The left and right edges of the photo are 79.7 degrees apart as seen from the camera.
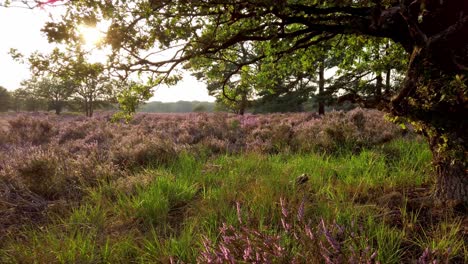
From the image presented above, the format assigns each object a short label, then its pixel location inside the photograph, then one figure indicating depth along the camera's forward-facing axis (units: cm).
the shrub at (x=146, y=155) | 646
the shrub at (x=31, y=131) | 1250
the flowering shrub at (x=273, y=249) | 155
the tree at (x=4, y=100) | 5606
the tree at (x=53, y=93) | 4763
